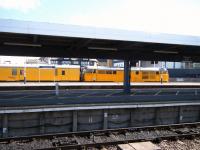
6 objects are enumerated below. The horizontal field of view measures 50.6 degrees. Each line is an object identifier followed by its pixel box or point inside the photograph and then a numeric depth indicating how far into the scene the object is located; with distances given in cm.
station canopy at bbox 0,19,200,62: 1071
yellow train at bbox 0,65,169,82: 3250
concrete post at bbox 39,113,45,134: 1097
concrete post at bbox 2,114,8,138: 1031
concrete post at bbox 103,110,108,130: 1202
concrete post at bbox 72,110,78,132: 1150
